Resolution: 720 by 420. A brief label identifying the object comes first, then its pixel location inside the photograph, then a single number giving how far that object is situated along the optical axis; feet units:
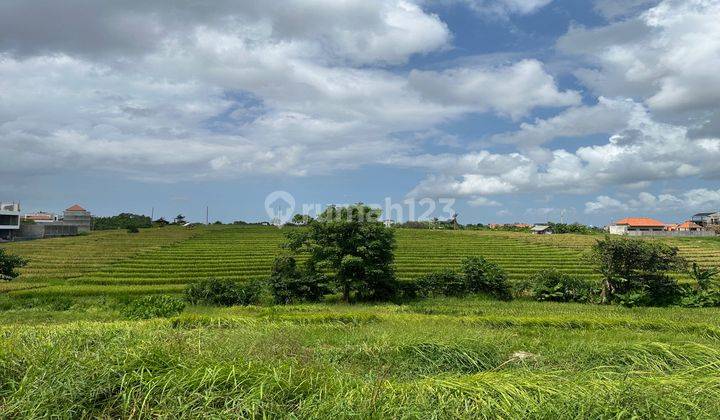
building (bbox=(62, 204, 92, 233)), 318.65
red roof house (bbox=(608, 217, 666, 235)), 314.14
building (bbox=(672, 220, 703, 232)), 304.13
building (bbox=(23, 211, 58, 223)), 364.17
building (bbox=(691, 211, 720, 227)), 316.68
